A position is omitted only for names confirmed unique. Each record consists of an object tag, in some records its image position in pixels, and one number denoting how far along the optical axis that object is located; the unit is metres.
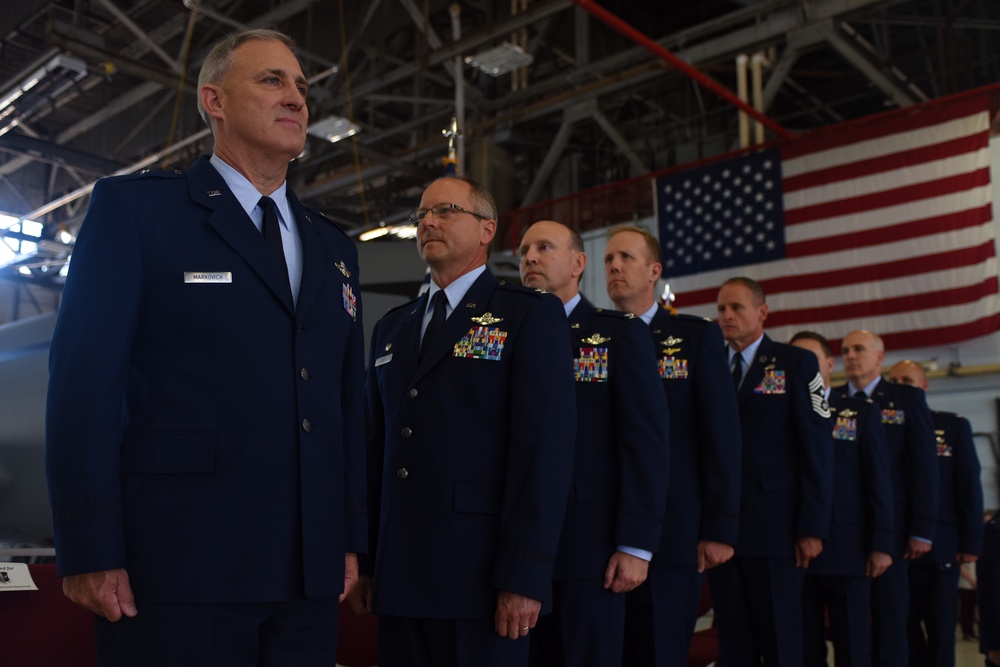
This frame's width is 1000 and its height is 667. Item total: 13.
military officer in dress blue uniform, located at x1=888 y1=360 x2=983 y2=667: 4.96
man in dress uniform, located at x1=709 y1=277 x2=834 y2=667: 3.36
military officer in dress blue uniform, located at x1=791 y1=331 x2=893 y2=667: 3.94
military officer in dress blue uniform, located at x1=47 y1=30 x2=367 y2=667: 1.33
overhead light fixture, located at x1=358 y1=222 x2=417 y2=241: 11.08
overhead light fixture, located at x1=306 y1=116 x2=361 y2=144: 9.15
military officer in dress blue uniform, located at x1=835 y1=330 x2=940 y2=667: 4.41
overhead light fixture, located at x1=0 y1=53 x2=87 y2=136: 9.06
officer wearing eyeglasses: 1.90
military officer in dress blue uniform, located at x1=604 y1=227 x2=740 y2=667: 2.75
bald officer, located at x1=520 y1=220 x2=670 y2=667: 2.30
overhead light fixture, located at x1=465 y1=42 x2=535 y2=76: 8.31
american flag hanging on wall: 7.41
